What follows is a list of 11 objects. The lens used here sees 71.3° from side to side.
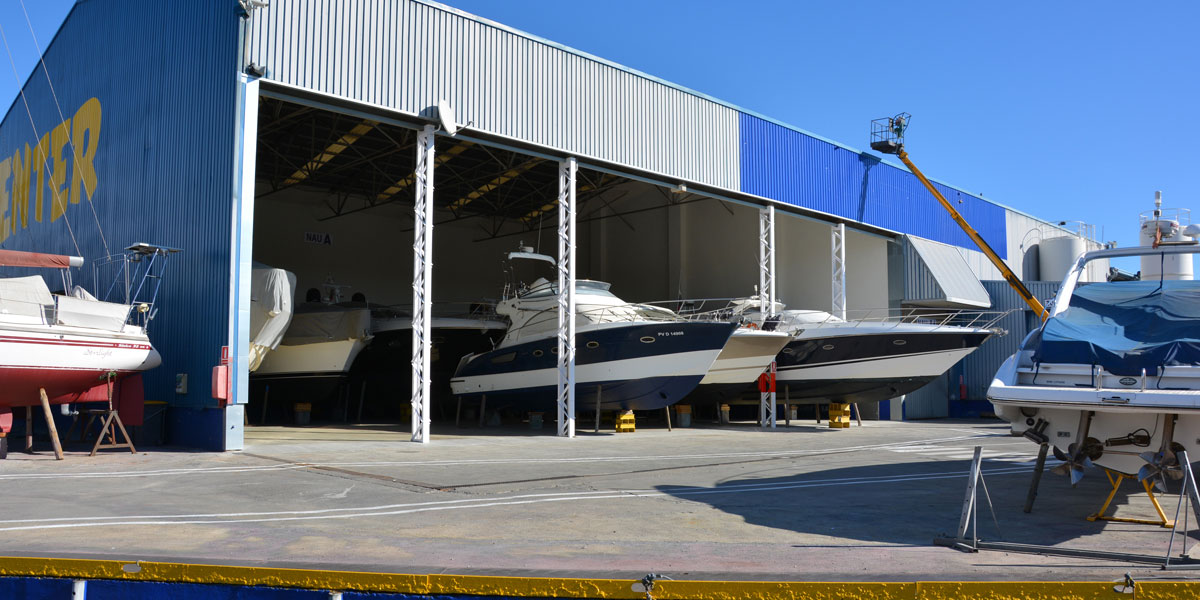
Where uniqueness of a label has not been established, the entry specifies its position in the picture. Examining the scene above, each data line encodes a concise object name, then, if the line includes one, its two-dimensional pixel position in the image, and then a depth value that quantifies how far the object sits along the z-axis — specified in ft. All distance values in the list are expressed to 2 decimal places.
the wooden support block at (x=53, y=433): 37.99
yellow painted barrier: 10.55
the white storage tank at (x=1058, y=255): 98.12
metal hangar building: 46.03
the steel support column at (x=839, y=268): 76.33
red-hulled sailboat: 37.96
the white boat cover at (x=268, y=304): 53.36
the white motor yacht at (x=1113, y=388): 18.30
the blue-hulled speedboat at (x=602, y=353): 57.21
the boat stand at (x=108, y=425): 39.58
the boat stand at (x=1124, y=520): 21.15
